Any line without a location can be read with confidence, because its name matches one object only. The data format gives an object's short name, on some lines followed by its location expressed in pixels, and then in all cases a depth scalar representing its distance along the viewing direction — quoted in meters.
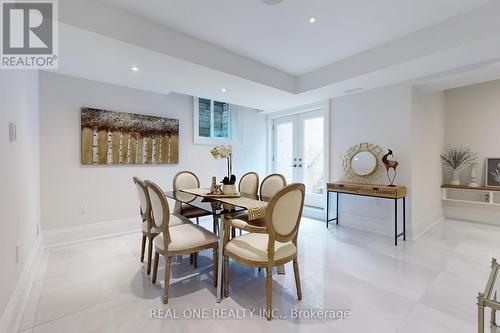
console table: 3.12
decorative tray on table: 2.60
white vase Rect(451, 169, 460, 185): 4.18
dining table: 1.94
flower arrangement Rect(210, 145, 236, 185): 2.71
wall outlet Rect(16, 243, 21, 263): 1.78
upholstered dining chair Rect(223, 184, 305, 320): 1.68
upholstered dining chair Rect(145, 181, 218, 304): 1.88
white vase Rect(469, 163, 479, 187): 4.03
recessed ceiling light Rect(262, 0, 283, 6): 2.06
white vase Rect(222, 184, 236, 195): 2.68
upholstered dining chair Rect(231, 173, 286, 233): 2.86
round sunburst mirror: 3.63
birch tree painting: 3.31
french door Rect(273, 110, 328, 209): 4.52
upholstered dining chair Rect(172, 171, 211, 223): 3.01
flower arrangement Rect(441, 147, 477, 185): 4.17
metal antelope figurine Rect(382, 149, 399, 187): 3.32
